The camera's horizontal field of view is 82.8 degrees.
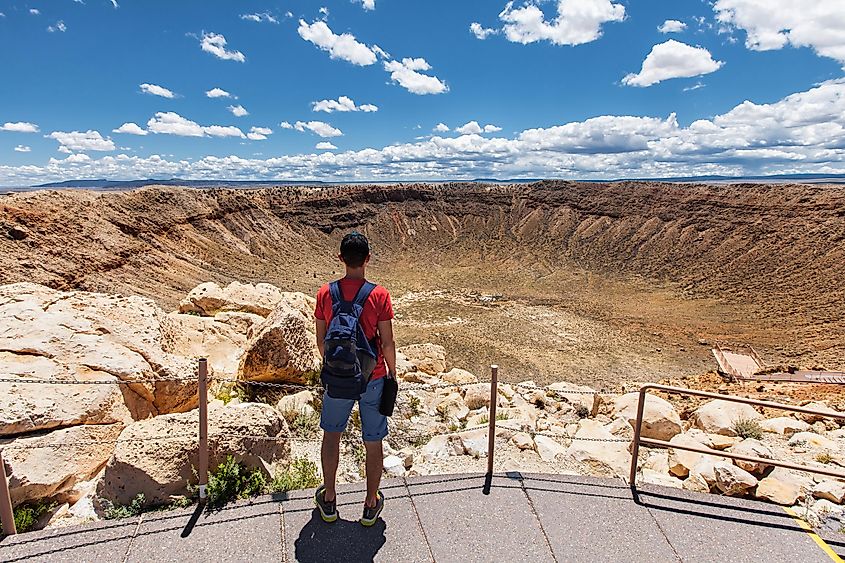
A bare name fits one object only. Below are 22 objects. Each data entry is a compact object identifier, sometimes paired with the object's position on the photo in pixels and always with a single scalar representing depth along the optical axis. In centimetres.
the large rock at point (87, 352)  557
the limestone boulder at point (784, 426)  919
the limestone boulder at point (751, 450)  577
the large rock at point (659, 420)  843
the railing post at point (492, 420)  475
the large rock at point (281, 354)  877
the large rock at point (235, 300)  1555
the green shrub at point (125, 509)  414
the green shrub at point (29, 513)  409
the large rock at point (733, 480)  480
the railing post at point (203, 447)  421
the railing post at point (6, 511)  378
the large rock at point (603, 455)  592
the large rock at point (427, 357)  1673
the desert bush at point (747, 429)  838
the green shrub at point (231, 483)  437
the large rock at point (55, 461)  432
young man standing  378
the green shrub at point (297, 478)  465
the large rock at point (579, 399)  1262
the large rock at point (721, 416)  909
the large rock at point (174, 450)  433
